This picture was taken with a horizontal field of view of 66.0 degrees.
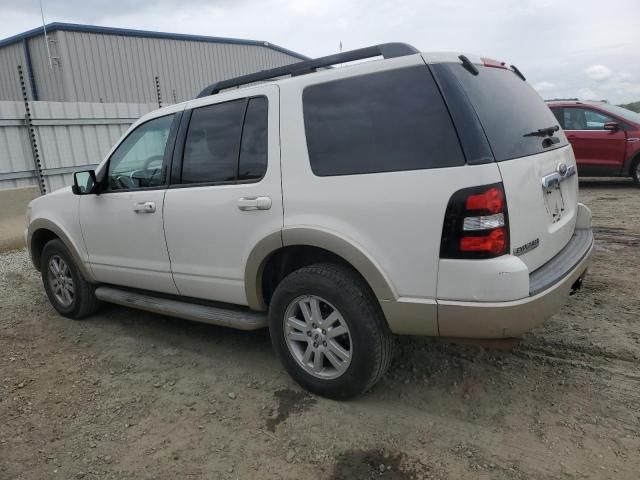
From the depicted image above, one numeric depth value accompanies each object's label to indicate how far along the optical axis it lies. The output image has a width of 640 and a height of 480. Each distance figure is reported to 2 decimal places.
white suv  2.40
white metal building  15.02
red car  9.14
